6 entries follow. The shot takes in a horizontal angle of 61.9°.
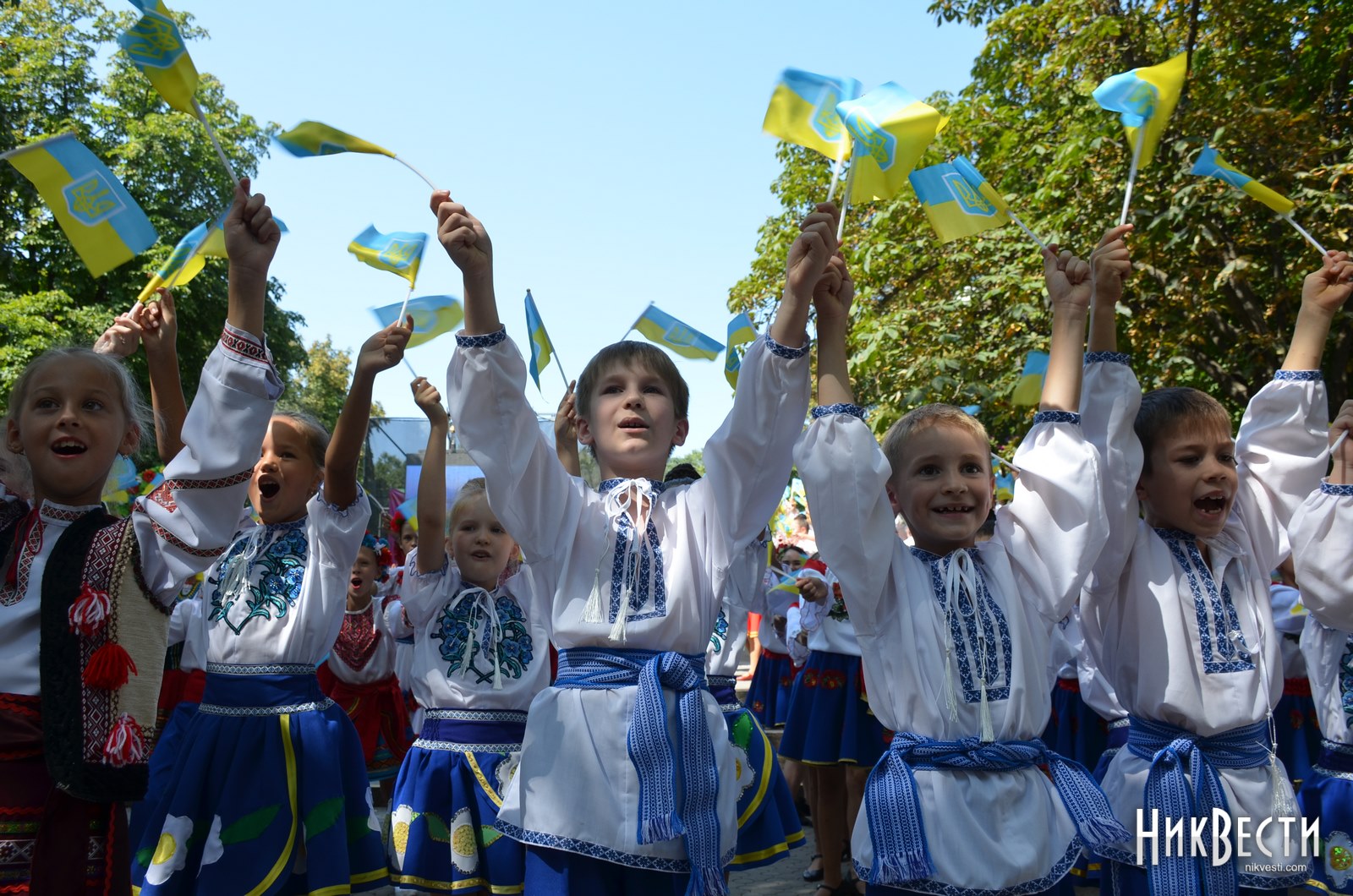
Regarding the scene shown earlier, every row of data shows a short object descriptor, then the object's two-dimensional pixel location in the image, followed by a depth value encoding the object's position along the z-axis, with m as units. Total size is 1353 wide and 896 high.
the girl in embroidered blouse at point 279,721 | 3.62
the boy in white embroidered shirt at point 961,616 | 2.54
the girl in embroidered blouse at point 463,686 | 4.15
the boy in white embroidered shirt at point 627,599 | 2.55
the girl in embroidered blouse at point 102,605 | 2.38
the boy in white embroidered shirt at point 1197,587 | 2.89
